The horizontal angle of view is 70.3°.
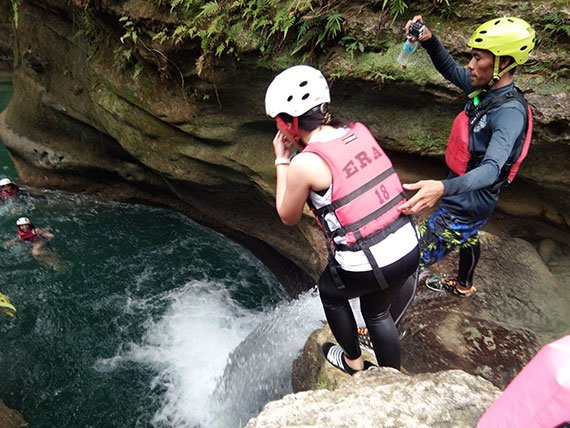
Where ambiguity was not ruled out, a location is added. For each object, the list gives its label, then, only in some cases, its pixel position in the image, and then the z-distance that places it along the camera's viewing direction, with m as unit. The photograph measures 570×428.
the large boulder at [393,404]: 1.89
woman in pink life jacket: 2.12
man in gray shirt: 2.31
